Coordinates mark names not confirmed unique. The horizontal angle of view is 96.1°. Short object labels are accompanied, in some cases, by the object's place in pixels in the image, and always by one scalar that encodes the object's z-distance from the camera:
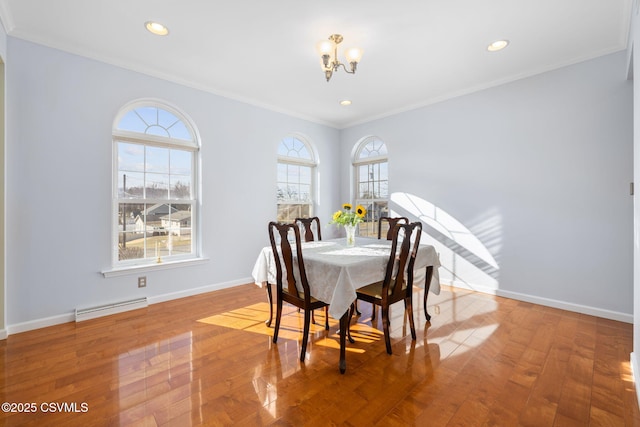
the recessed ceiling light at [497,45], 2.78
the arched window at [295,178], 4.85
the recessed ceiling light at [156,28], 2.52
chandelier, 2.38
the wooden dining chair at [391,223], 3.49
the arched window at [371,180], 5.05
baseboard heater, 2.90
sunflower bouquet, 2.84
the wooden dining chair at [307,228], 3.40
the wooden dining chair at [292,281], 2.16
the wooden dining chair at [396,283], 2.24
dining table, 2.02
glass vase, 2.91
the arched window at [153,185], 3.31
